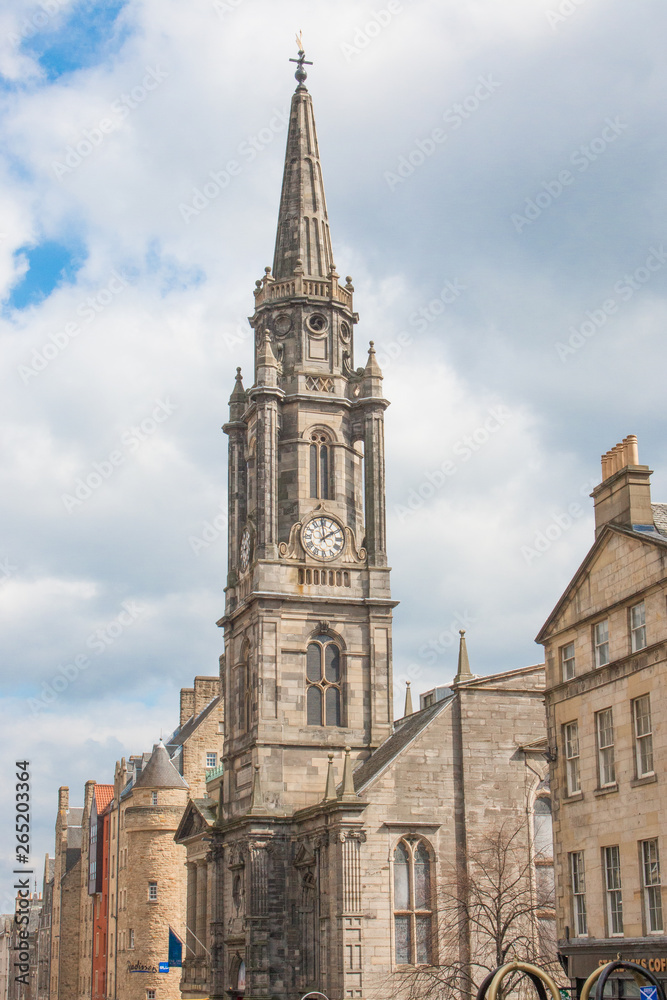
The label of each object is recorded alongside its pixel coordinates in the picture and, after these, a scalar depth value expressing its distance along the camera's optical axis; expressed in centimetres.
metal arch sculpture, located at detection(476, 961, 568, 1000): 2161
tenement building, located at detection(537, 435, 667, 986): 3106
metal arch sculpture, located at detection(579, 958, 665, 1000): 2078
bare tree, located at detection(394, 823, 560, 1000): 4341
